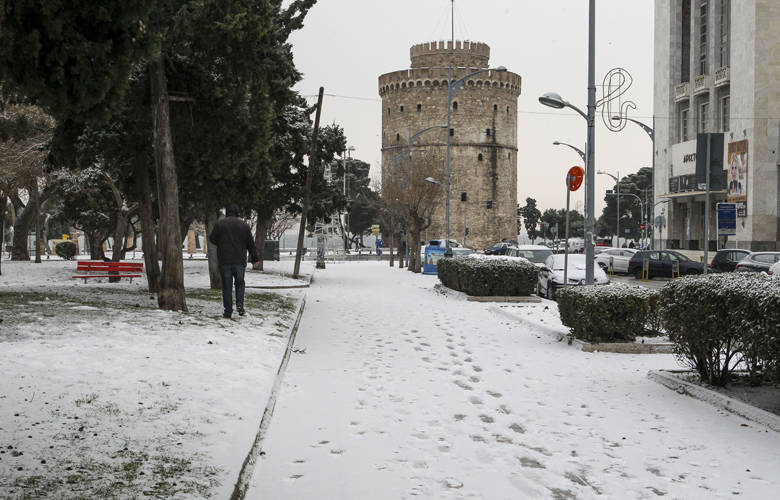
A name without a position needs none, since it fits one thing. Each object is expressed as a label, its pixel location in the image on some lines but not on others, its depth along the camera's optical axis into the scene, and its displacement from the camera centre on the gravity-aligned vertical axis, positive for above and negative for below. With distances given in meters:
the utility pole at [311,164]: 29.34 +2.94
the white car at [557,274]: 21.58 -0.77
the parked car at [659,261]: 34.88 -0.60
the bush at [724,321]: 6.80 -0.70
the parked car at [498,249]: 60.41 -0.32
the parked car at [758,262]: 27.81 -0.47
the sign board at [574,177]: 17.43 +1.52
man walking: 13.37 -0.10
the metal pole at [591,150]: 15.80 +1.91
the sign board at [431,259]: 38.56 -0.71
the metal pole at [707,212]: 13.88 +0.78
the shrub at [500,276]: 21.00 -0.82
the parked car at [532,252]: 28.66 -0.23
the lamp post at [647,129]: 39.17 +5.90
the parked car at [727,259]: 32.50 -0.45
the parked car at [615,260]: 39.78 -0.67
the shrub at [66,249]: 46.18 -0.52
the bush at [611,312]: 11.77 -0.97
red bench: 22.45 -0.77
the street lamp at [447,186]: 37.59 +3.01
